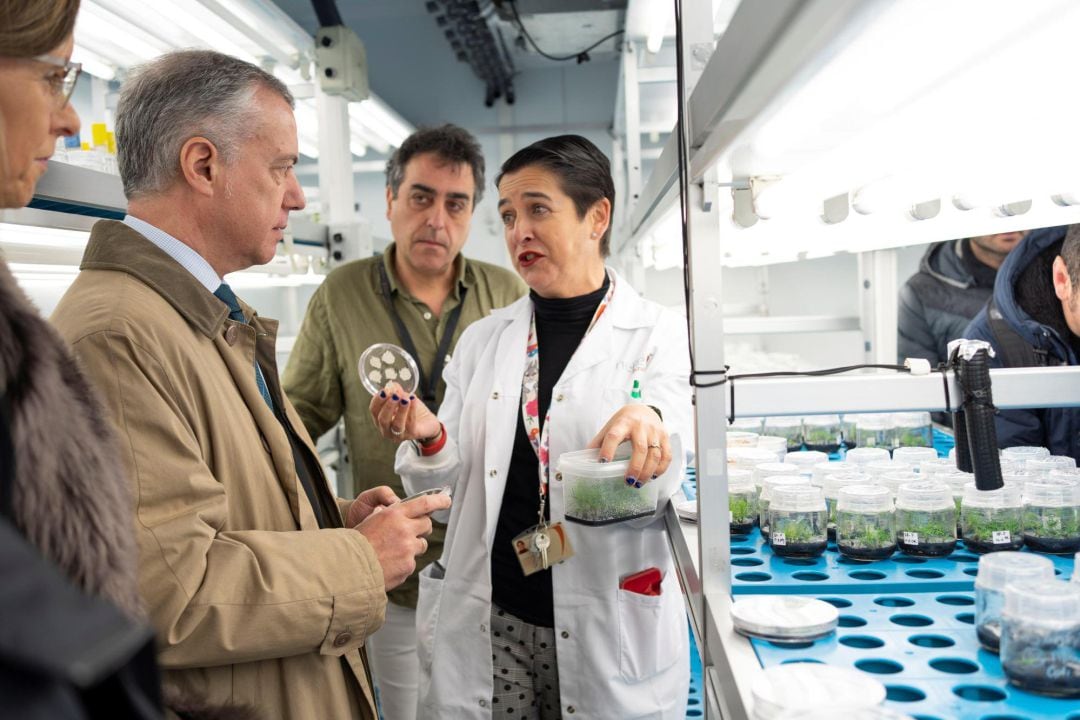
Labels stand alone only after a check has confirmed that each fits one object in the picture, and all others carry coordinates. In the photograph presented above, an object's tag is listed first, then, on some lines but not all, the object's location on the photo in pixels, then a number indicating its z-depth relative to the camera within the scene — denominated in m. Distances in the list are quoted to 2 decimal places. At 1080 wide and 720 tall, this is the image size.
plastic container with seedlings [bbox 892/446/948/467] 1.92
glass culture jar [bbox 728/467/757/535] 1.84
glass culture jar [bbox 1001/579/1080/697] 1.00
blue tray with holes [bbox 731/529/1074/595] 1.43
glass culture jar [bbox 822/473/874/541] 1.67
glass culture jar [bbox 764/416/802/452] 2.58
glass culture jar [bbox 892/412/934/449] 2.37
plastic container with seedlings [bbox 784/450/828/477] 1.95
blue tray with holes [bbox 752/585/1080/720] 0.99
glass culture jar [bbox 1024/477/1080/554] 1.50
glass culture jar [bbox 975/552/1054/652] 1.09
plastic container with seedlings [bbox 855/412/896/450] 2.39
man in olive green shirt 2.91
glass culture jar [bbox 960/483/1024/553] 1.54
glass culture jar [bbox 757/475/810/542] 1.67
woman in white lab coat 2.02
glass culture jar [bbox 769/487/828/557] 1.60
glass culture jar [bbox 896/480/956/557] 1.55
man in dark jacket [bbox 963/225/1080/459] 2.32
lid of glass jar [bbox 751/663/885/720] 0.92
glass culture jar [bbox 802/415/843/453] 2.48
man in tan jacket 1.33
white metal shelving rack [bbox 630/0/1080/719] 0.79
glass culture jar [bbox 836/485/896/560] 1.55
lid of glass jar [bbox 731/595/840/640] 1.18
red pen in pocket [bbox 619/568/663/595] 2.04
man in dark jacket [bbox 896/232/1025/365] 3.92
